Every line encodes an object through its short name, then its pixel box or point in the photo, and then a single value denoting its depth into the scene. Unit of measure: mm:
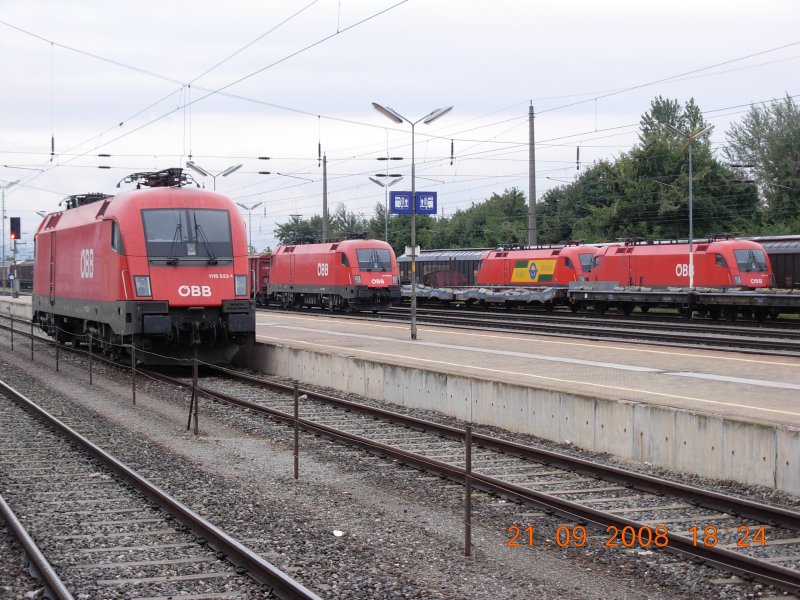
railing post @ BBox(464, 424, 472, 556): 7777
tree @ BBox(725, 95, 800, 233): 63844
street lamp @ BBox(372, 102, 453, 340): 25422
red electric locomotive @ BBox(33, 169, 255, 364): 19578
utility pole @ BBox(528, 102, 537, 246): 46656
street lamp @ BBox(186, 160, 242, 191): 43031
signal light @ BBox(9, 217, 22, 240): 48494
